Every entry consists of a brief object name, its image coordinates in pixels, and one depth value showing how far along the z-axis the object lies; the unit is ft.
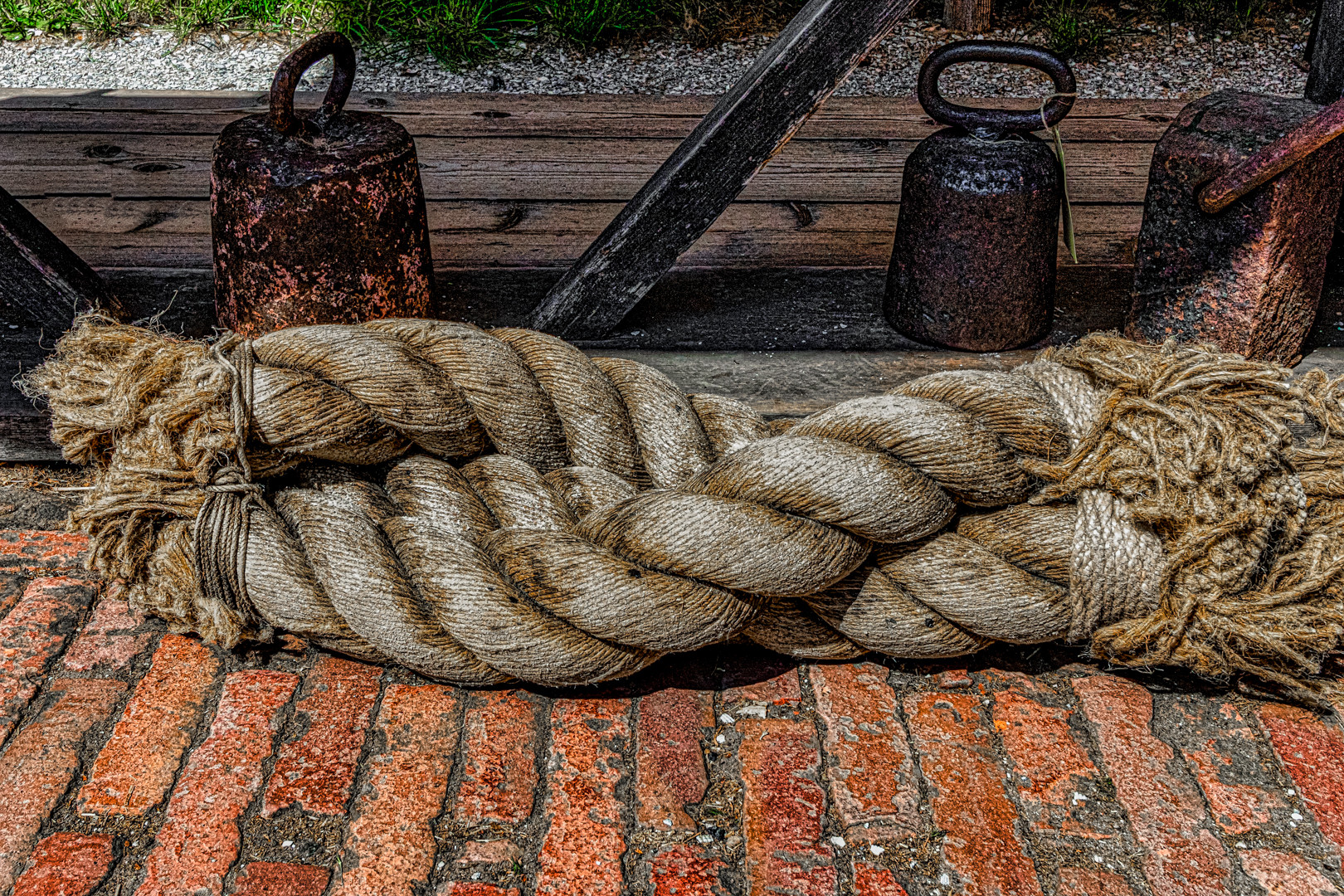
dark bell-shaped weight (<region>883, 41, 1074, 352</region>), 7.54
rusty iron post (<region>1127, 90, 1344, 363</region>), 7.04
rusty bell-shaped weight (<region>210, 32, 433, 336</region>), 6.90
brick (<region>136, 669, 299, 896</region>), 5.04
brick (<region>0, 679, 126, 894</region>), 5.16
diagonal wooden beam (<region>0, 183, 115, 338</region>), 7.55
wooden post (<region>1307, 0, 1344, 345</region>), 7.36
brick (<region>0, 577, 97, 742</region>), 5.94
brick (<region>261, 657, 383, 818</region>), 5.43
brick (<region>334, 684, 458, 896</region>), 5.08
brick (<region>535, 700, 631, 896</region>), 5.11
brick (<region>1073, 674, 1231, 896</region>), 5.13
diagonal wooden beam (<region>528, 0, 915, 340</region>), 7.05
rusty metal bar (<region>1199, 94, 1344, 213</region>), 6.39
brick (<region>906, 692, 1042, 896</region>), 5.13
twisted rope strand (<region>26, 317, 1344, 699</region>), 5.72
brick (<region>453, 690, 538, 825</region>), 5.42
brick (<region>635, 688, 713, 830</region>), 5.43
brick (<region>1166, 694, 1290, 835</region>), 5.42
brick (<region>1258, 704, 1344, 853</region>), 5.41
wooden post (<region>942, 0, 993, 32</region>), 16.75
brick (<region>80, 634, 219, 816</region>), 5.41
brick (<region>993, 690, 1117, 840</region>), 5.40
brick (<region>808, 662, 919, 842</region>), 5.38
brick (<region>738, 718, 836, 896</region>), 5.09
